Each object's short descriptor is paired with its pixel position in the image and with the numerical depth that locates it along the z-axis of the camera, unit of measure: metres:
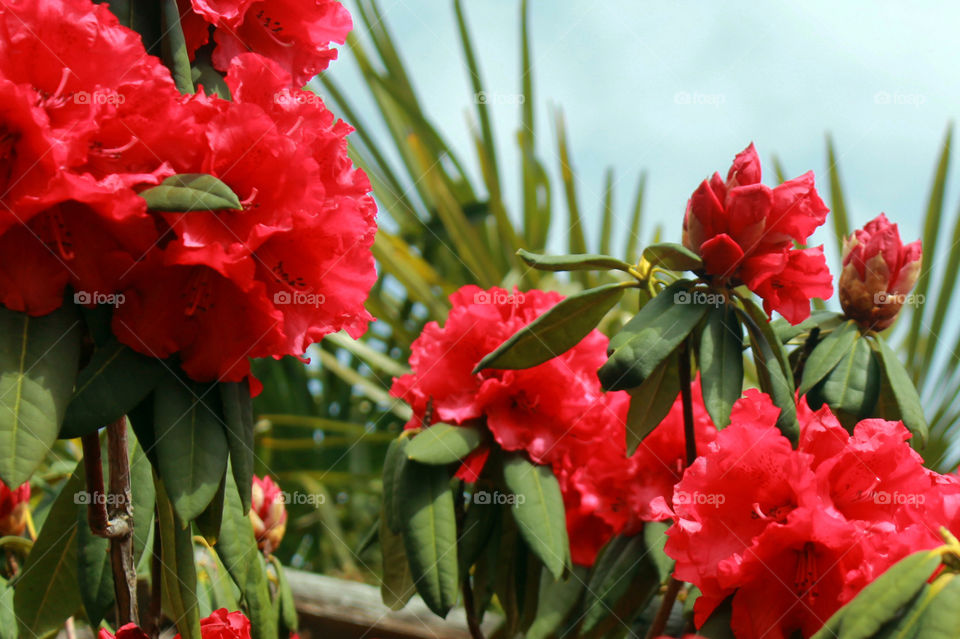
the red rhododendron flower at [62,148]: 0.54
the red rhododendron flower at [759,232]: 0.83
